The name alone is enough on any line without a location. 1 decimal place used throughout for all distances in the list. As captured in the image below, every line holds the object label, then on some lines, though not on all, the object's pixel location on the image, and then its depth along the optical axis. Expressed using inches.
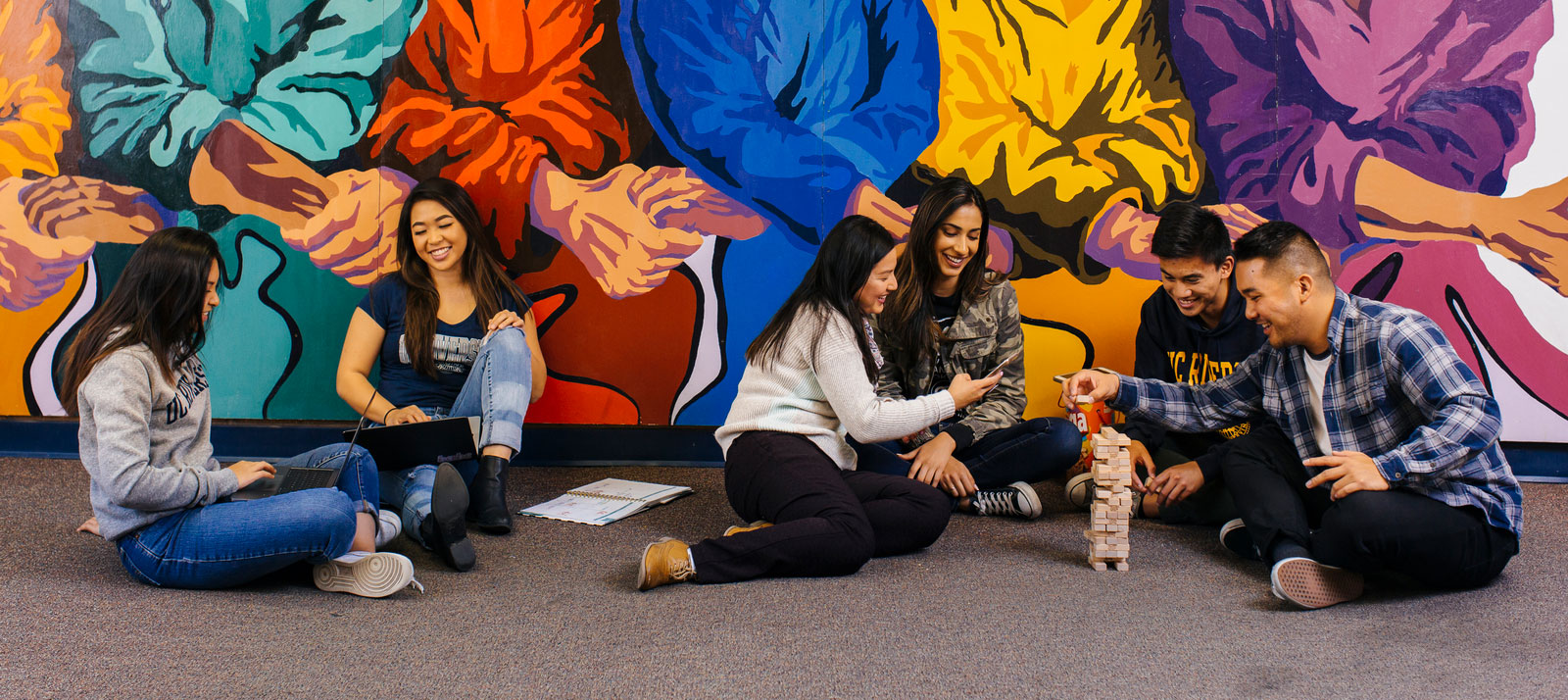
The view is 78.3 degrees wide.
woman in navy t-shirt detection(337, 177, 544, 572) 105.0
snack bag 122.1
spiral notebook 109.3
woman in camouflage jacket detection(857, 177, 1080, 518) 109.3
